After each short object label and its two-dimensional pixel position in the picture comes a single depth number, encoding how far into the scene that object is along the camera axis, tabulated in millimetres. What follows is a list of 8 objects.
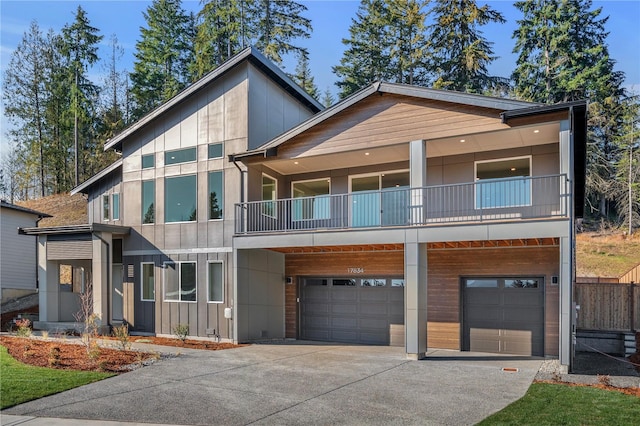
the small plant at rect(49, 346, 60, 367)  10156
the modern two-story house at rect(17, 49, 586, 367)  12383
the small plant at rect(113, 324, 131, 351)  12406
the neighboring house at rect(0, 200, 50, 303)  22469
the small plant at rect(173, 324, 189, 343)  14672
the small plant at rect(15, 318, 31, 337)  14502
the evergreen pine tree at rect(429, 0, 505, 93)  30941
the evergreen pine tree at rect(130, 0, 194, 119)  38719
